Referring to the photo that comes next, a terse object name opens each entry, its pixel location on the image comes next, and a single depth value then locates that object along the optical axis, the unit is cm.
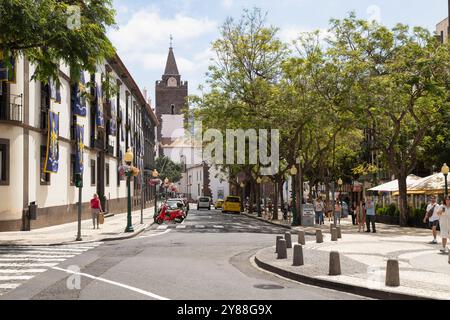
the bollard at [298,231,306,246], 1917
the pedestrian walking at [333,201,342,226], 3312
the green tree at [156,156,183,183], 12256
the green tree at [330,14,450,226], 2920
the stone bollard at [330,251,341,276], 1209
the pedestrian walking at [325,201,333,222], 4147
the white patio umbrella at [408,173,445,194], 3167
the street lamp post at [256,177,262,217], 4966
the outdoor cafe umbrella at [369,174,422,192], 3697
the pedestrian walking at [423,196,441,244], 1997
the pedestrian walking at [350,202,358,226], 3539
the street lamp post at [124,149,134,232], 2648
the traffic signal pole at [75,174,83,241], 2195
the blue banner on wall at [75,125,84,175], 3494
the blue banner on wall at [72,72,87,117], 3444
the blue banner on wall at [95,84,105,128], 4003
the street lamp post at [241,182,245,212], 6953
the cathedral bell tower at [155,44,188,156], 13400
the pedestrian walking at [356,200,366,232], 2928
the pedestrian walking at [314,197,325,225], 3481
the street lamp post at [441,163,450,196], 2653
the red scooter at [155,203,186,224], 3512
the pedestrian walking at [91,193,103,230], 2959
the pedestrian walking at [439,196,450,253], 1683
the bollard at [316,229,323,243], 2053
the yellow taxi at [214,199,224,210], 8156
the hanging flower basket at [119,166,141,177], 2698
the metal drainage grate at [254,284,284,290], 1091
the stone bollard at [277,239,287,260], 1552
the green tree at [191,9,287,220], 3694
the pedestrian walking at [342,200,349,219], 4641
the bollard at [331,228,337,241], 2188
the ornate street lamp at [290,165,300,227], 3375
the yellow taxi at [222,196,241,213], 5944
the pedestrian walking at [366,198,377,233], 2767
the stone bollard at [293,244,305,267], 1384
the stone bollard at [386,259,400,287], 1052
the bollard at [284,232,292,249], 1841
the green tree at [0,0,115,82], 1540
